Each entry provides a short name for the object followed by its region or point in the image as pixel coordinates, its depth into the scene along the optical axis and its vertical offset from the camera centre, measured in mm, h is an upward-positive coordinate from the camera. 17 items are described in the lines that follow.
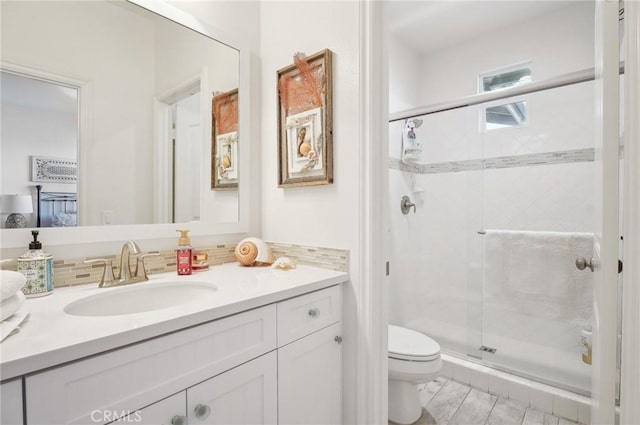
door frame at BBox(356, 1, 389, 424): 1228 -30
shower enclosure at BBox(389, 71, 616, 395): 1916 -160
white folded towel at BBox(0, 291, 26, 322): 682 -216
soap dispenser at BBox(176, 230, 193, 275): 1251 -202
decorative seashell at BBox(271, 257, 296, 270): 1361 -244
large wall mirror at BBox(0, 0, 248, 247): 1000 +354
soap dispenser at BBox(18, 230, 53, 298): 923 -179
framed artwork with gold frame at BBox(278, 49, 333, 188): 1345 +403
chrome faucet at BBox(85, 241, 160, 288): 1082 -217
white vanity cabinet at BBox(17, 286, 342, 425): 624 -422
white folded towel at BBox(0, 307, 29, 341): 633 -246
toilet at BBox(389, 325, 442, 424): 1542 -818
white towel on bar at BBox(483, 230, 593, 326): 1864 -435
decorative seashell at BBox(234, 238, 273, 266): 1429 -204
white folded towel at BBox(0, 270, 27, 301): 700 -170
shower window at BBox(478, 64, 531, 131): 2281 +708
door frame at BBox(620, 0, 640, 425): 829 -50
